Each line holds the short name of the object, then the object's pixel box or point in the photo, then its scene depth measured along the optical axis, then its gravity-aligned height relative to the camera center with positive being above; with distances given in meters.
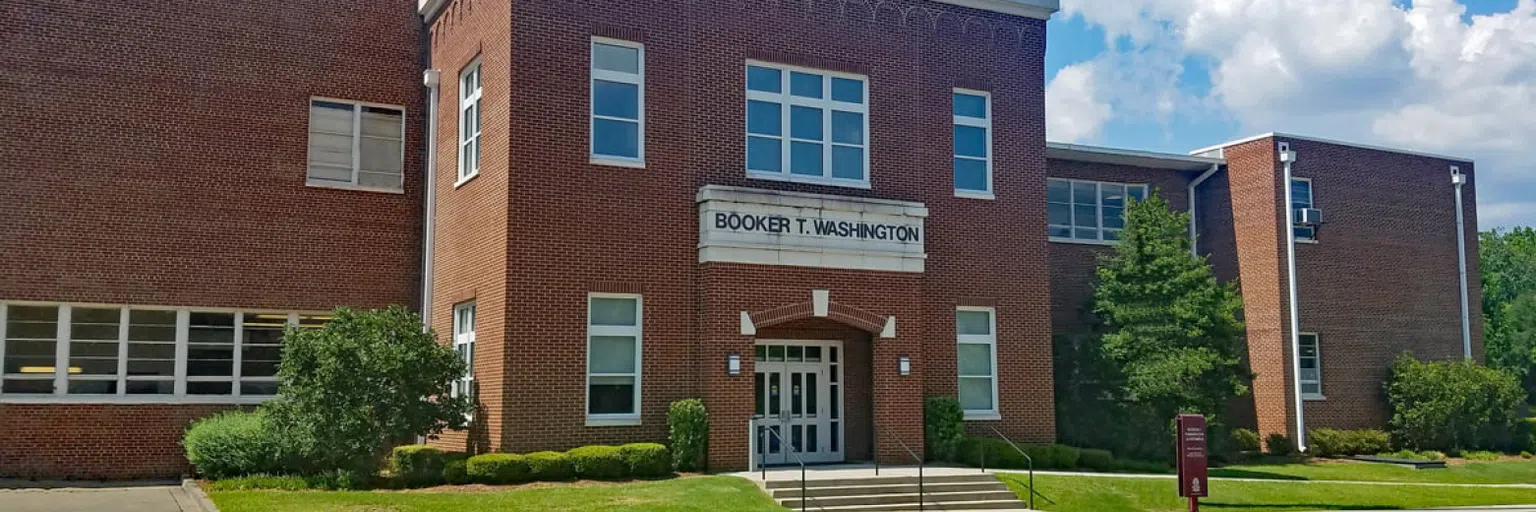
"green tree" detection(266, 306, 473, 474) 20.16 +0.08
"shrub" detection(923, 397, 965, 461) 23.59 -0.50
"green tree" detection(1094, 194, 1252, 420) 27.69 +1.56
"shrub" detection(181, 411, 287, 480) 20.92 -0.82
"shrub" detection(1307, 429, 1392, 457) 31.91 -1.02
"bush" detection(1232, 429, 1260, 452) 31.24 -0.96
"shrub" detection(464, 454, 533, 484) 19.89 -1.05
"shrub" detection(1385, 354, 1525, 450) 32.47 -0.12
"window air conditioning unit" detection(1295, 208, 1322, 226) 32.59 +4.24
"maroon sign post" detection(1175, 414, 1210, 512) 19.03 -0.84
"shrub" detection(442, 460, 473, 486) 20.02 -1.11
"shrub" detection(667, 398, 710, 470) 21.39 -0.61
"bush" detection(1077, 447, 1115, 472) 25.23 -1.13
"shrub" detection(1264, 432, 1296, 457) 31.89 -1.06
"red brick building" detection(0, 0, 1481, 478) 21.78 +3.02
